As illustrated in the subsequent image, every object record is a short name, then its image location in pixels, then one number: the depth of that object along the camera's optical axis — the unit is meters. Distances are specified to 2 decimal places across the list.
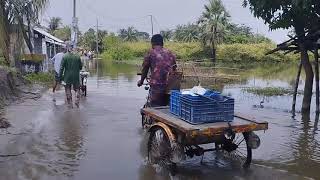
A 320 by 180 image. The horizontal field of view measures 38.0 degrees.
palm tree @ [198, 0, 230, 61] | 58.78
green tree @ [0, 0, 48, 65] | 7.39
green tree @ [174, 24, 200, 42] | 76.10
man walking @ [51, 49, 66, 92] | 16.31
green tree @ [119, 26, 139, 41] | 102.91
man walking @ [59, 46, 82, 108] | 12.96
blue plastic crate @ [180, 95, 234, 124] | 6.60
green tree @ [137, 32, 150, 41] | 118.62
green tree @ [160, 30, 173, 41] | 96.59
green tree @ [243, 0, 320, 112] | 12.88
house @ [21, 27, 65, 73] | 23.71
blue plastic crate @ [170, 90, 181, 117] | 7.09
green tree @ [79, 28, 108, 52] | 86.39
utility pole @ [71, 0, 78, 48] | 32.69
